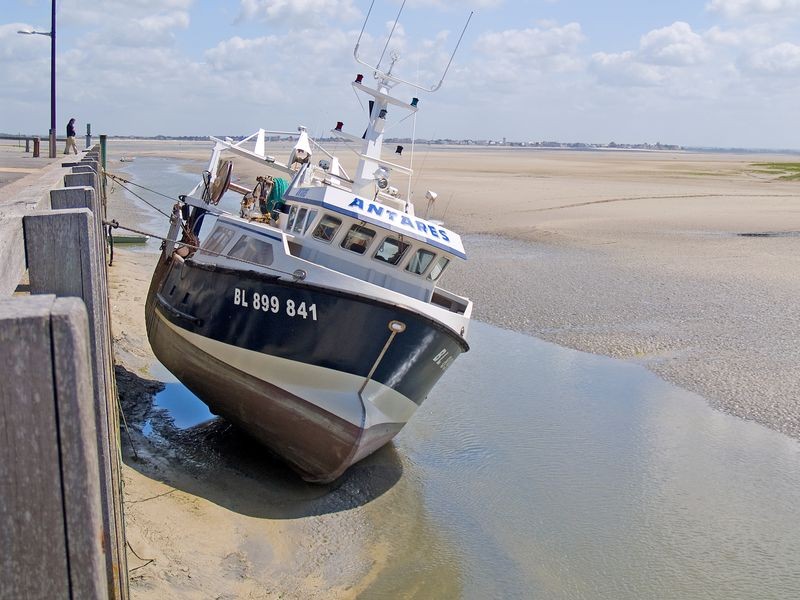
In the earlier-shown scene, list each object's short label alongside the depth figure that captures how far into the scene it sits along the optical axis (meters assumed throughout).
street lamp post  26.90
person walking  30.28
